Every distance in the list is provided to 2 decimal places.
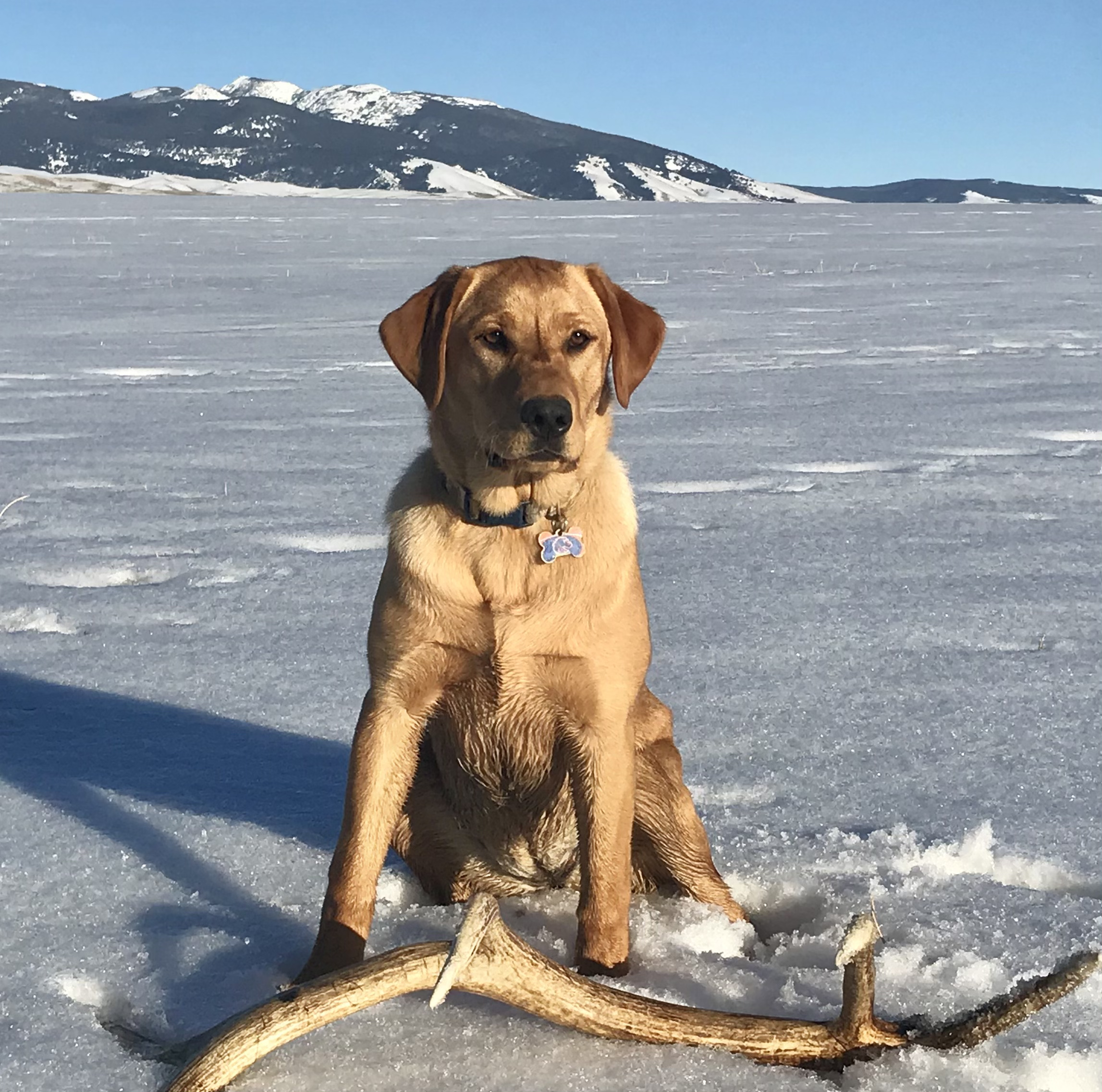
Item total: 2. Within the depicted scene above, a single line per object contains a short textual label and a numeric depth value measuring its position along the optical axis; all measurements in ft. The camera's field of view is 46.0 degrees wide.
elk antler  6.03
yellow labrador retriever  8.23
